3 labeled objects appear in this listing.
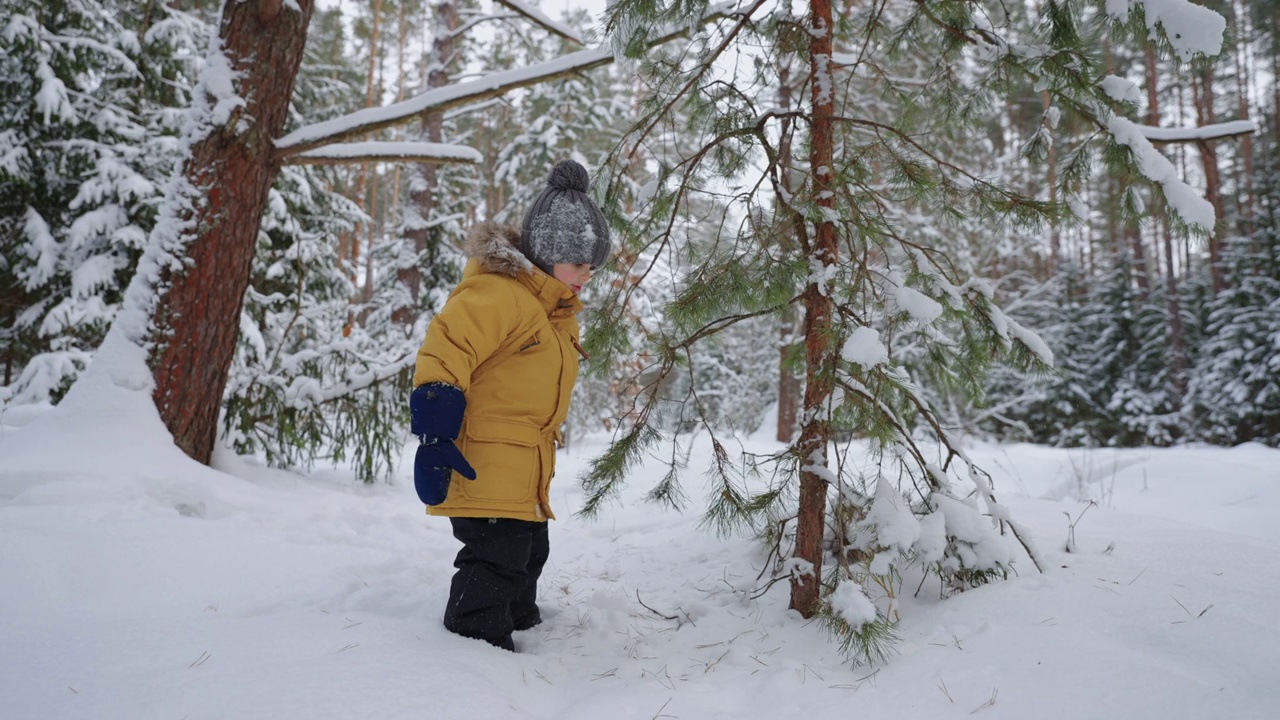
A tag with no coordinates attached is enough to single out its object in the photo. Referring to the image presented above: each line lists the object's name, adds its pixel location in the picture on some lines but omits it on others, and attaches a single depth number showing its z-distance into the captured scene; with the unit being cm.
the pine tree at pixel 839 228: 228
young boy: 212
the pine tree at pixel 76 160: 658
